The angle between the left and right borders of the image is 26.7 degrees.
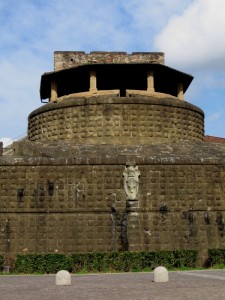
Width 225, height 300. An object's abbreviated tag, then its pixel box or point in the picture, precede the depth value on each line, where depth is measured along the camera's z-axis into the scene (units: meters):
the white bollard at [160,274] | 10.58
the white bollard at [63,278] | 10.32
